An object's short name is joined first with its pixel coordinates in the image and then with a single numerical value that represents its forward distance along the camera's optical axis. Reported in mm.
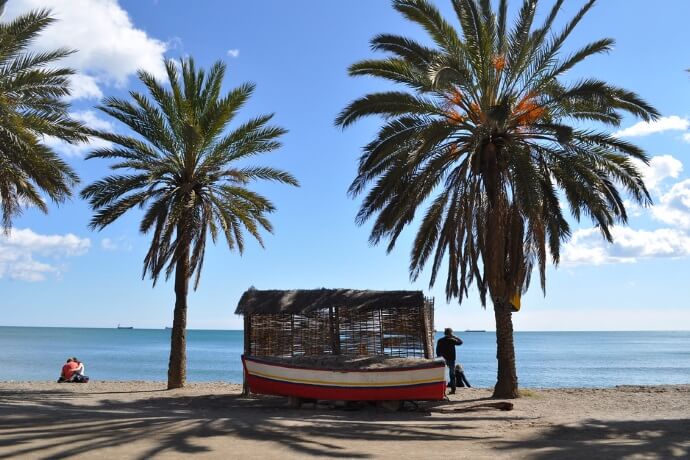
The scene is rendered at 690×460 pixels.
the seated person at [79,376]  21812
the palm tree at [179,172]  18719
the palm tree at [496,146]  15352
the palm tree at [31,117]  14508
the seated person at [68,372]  21859
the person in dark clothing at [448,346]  17625
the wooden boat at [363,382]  13914
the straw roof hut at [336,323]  16219
